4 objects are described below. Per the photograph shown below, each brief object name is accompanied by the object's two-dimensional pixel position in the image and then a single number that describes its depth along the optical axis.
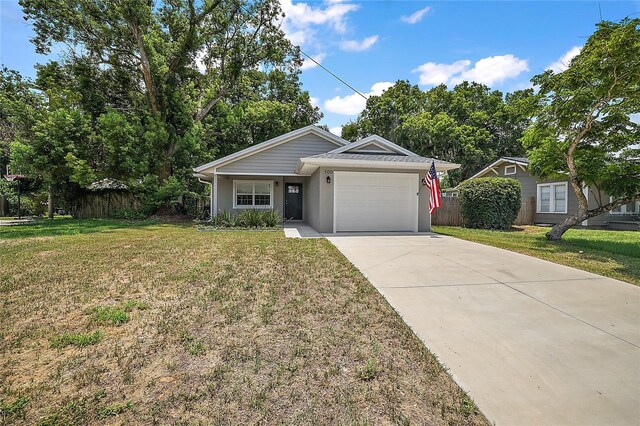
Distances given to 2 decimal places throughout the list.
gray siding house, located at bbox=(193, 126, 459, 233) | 11.20
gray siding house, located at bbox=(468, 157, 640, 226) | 15.82
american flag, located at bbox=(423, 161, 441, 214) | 10.27
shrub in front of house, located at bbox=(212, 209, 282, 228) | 13.00
